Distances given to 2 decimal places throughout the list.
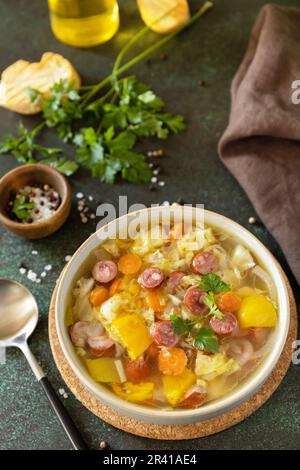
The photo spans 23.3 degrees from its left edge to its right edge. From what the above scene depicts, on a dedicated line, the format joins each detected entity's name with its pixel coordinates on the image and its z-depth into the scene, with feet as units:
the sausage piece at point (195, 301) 1.78
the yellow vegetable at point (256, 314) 1.75
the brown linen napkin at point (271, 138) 2.02
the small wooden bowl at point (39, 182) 1.99
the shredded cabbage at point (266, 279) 1.83
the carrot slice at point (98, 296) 1.83
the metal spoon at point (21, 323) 1.78
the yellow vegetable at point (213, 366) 1.70
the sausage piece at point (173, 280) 1.83
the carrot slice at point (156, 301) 1.80
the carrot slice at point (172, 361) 1.71
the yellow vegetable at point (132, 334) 1.73
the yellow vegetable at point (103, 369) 1.72
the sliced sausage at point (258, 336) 1.76
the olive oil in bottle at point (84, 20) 2.32
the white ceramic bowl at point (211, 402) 1.66
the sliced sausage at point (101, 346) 1.75
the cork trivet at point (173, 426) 1.71
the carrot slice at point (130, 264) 1.87
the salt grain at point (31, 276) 2.01
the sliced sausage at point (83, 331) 1.77
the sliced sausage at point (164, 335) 1.73
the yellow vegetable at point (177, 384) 1.68
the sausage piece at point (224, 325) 1.74
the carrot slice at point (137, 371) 1.72
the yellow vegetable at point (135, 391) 1.69
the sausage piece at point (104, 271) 1.85
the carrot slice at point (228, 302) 1.77
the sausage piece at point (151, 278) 1.81
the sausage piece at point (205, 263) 1.85
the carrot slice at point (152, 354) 1.74
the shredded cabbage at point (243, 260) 1.88
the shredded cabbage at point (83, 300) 1.82
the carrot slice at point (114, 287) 1.84
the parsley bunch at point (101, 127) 2.16
